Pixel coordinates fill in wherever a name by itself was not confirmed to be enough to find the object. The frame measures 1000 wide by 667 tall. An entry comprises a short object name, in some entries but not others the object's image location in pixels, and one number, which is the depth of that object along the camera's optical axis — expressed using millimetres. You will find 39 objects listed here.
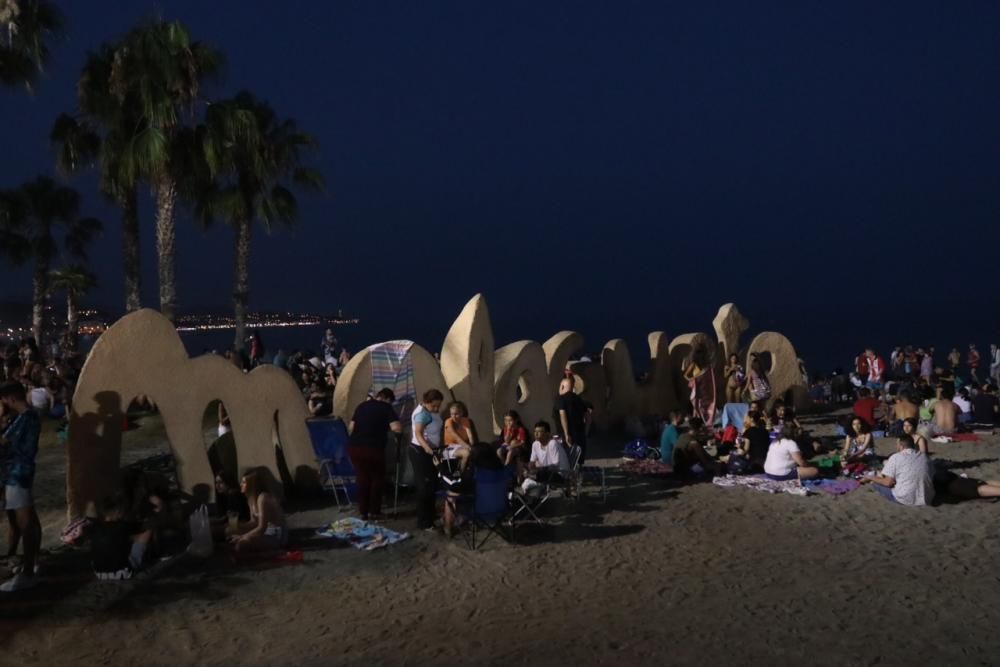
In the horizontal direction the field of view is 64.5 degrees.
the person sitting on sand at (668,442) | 14234
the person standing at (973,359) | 27081
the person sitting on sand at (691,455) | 13289
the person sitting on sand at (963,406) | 17723
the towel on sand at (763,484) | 12195
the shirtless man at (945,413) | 16406
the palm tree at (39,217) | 29672
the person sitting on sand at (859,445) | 13617
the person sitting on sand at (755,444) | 13438
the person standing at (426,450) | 10195
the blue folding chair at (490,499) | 9484
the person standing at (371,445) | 10523
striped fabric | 12797
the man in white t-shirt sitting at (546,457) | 11680
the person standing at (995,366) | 25491
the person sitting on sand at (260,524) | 9195
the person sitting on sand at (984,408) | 17500
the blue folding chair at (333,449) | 11367
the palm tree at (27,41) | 16906
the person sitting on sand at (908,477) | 11148
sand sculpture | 9969
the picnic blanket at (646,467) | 13859
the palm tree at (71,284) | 30906
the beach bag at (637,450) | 15266
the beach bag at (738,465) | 13344
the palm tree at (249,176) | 20000
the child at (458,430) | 10641
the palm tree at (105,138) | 18938
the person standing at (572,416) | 13234
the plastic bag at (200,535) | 9211
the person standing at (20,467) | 7969
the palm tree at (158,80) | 18344
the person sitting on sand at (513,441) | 11788
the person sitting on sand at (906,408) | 15406
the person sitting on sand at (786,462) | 12578
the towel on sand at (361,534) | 9664
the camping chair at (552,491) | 10406
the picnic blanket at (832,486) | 12092
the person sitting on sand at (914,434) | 11790
